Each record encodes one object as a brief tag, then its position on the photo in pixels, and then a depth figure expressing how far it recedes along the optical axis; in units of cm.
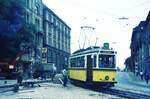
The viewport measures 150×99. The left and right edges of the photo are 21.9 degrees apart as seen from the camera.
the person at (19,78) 2964
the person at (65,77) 3392
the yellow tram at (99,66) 2790
